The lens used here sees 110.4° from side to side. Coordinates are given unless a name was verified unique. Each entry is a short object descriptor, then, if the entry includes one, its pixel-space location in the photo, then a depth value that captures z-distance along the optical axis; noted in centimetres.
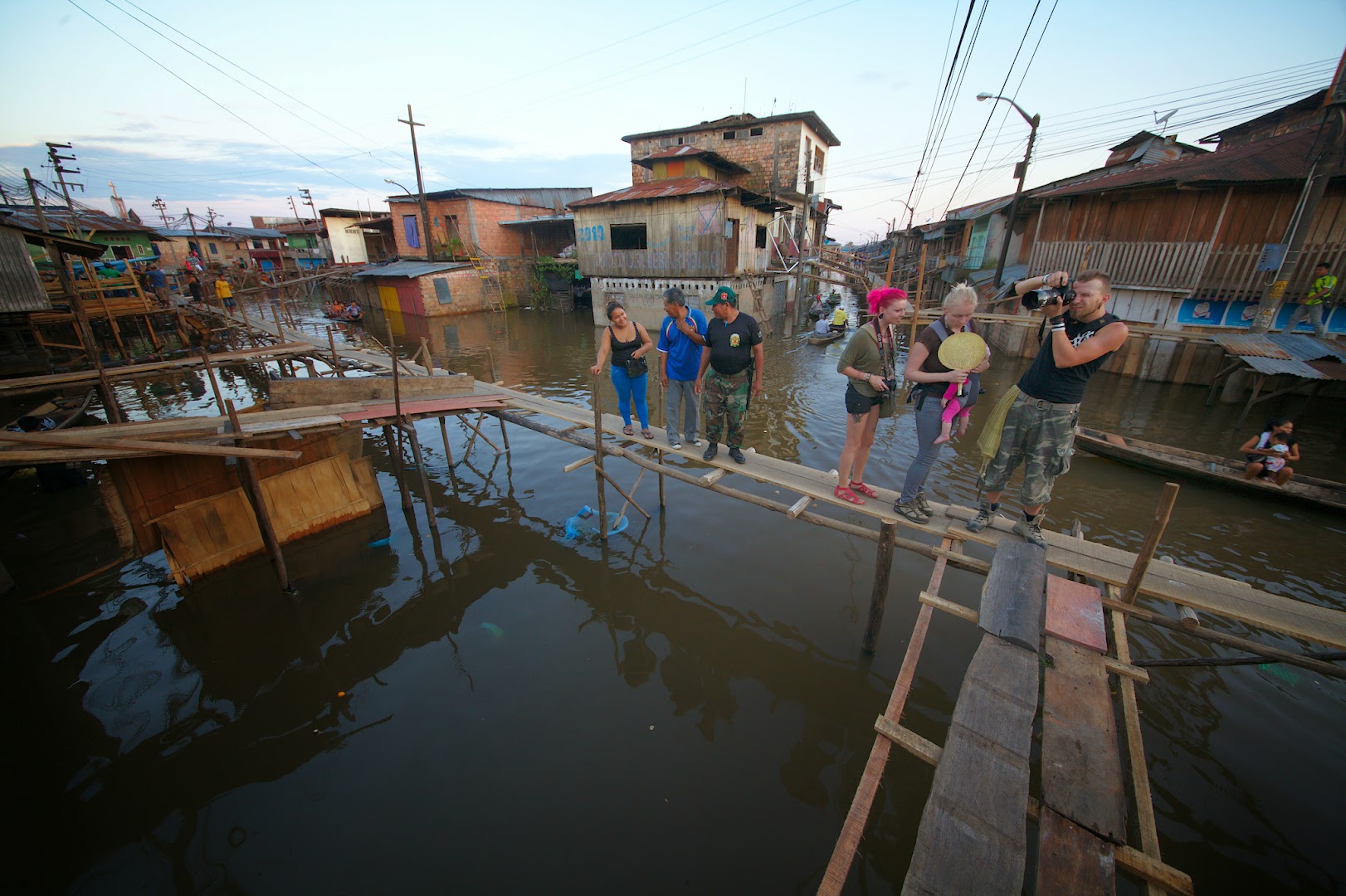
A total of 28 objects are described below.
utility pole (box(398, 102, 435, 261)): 2883
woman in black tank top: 654
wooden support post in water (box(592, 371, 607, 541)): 693
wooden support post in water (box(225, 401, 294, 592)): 627
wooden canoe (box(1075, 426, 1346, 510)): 834
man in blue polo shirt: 601
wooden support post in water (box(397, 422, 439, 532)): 812
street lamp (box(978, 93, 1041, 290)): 1683
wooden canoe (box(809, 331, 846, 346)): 2572
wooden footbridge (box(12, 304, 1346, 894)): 234
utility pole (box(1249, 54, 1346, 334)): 1156
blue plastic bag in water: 855
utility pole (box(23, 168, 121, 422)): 975
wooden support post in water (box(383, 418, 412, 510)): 870
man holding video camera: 379
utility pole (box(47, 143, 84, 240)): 2478
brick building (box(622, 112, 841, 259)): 3058
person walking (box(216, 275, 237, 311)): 2691
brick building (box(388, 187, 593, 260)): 3472
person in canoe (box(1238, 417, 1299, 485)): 851
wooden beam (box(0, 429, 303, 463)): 477
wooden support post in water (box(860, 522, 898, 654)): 500
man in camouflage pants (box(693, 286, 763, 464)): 580
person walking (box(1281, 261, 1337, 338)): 1309
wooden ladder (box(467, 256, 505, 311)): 3378
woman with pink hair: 490
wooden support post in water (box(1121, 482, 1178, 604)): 344
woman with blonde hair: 444
